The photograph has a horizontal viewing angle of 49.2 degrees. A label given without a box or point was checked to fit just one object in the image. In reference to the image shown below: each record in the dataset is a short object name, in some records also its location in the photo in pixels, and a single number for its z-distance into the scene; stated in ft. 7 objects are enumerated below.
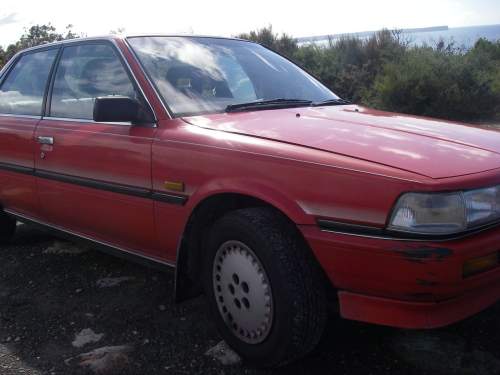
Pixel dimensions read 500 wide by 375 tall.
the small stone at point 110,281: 12.39
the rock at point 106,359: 8.87
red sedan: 7.03
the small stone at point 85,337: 9.80
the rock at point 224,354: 8.96
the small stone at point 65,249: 14.77
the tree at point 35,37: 71.00
